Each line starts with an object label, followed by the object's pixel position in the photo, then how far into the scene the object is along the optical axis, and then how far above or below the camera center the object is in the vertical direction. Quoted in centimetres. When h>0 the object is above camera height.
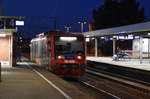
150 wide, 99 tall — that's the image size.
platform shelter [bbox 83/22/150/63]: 3093 +202
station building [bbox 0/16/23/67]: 2510 +31
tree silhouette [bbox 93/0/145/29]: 7516 +894
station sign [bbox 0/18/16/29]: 2838 +258
